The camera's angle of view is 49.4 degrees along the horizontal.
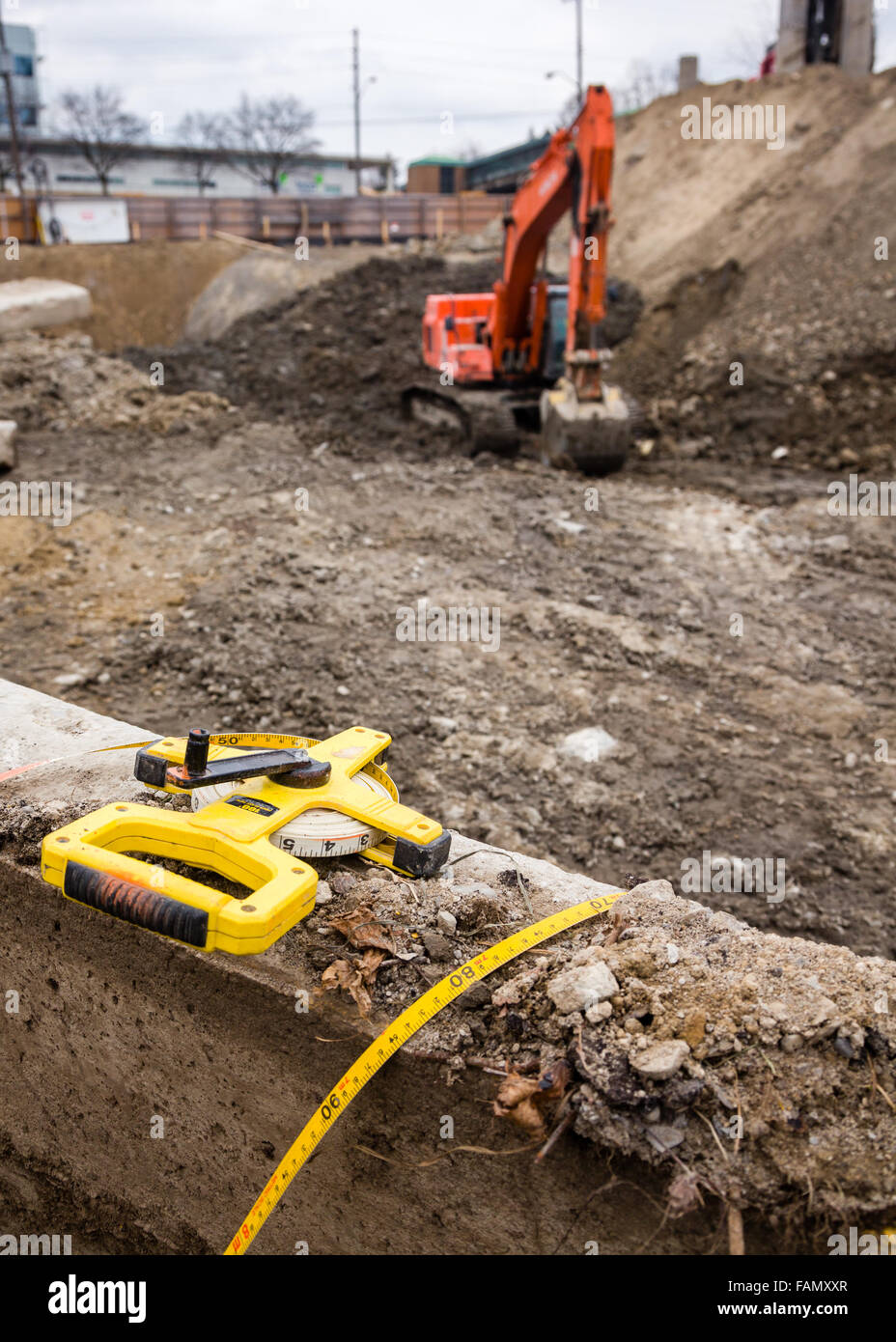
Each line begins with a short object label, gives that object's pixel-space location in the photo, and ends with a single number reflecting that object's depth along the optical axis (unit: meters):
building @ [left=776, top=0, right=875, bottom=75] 19.75
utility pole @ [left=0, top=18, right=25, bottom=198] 25.38
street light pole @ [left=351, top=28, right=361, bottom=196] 43.33
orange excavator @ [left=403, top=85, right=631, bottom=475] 9.84
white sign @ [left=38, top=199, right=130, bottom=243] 26.83
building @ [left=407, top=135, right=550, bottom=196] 43.78
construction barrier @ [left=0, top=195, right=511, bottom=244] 27.95
